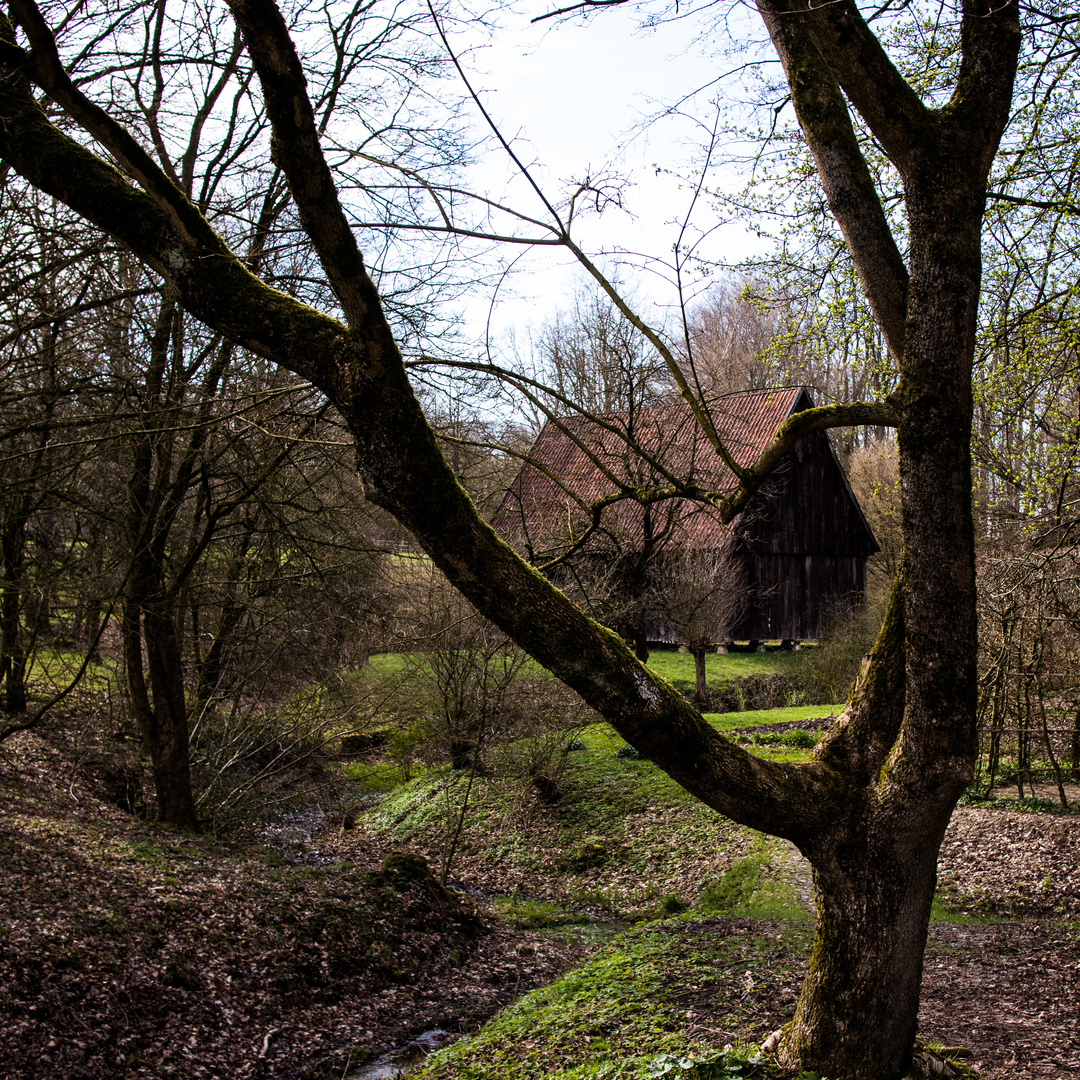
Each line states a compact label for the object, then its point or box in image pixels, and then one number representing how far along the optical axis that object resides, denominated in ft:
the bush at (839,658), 69.67
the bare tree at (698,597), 61.72
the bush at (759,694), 68.39
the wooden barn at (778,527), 70.49
